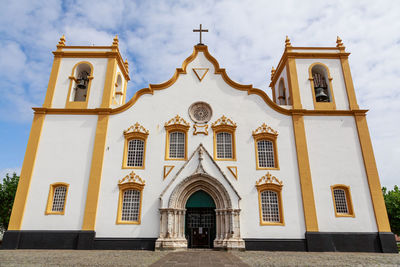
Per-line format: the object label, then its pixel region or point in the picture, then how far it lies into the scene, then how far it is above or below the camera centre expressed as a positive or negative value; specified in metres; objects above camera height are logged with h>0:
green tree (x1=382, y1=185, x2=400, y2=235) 26.05 +1.16
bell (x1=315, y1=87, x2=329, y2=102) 18.34 +8.68
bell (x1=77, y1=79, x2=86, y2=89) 18.98 +9.86
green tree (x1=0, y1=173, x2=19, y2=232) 23.75 +1.82
